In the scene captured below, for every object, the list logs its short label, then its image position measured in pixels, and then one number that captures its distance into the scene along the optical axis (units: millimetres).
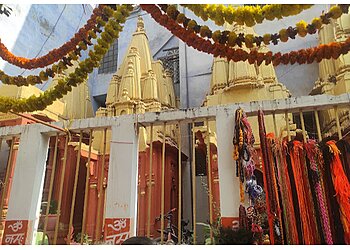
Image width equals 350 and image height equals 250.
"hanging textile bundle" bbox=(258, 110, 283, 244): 3707
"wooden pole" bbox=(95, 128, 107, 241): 4469
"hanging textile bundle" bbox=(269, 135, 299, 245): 3795
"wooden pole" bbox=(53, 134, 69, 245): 4512
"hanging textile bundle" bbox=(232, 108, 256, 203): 3896
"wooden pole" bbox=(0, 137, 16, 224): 4973
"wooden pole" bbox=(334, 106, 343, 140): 3973
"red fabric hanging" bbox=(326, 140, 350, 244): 3625
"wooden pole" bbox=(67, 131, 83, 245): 4384
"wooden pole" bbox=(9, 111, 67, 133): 4845
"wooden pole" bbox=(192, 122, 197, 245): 4117
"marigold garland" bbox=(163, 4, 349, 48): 3551
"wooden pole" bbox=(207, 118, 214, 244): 3990
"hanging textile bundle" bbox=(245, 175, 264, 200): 3828
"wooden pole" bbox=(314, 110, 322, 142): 3959
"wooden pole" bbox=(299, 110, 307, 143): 4035
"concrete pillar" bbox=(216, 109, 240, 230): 3945
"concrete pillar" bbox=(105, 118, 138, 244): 4298
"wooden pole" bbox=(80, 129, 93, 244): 4443
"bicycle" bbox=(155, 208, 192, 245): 7752
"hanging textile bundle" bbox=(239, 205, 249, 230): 3692
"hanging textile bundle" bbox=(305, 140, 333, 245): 3693
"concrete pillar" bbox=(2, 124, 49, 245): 4594
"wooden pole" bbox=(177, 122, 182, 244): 4110
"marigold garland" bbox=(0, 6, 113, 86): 4352
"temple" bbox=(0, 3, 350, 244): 8281
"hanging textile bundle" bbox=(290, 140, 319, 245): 3754
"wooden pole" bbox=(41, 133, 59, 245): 4560
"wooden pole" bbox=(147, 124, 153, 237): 4313
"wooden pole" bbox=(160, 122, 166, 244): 4219
